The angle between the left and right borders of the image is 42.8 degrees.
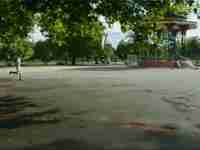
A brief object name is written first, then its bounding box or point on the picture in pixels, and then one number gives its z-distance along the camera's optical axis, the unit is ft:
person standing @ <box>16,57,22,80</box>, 60.66
